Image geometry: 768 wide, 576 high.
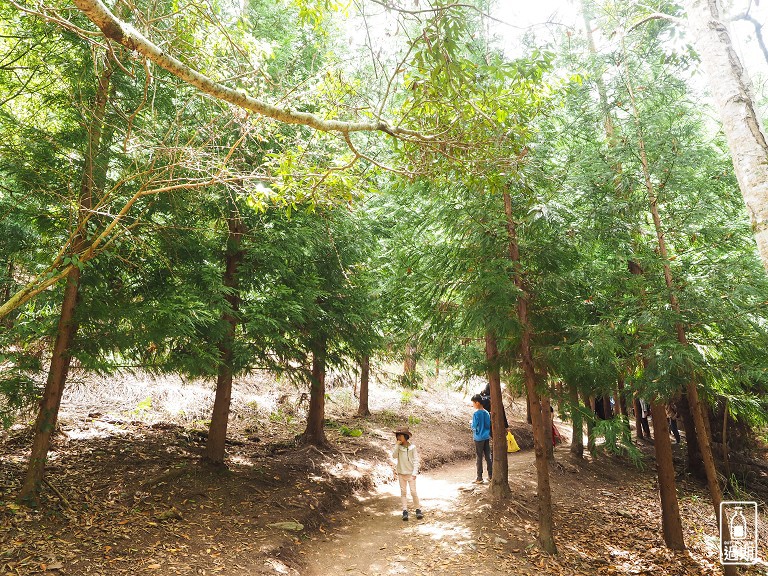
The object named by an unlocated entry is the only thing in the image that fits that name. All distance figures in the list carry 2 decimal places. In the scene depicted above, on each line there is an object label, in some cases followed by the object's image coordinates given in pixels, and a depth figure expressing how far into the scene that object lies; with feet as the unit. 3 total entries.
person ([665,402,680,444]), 46.91
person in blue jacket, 34.40
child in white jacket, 26.73
